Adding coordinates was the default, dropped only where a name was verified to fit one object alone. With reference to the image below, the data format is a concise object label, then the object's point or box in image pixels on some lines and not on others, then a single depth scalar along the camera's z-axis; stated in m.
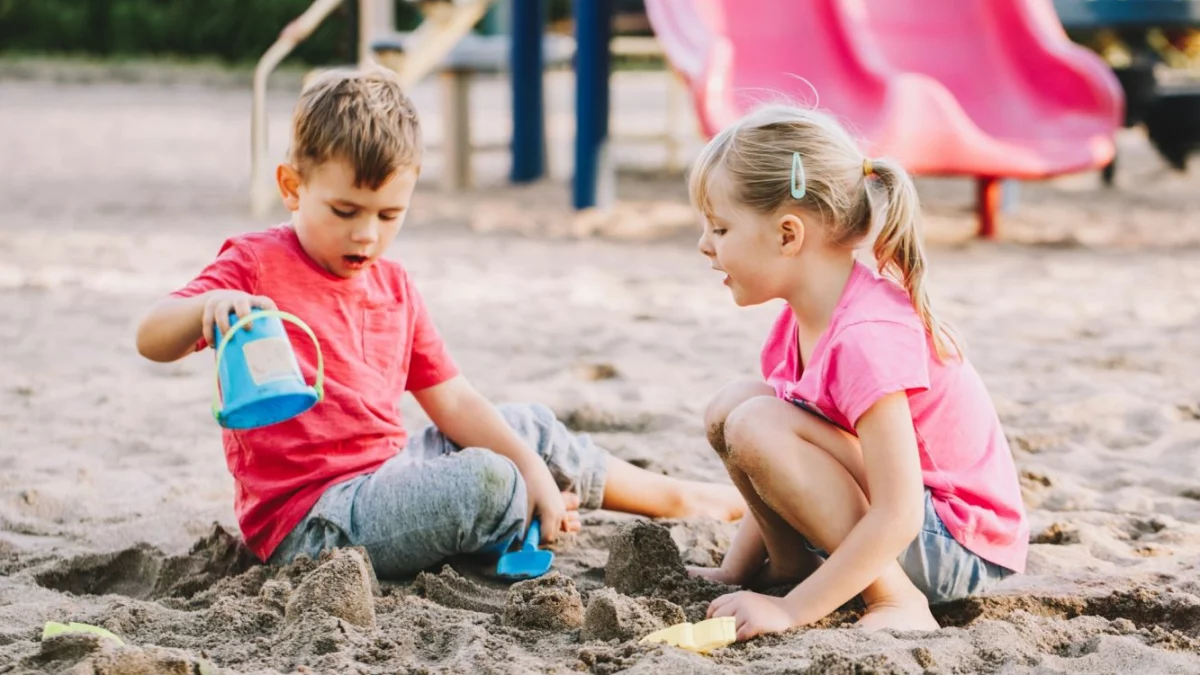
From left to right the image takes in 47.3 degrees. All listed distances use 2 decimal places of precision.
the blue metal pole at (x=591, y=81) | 6.73
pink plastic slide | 5.99
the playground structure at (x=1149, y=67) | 7.91
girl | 1.95
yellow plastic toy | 1.93
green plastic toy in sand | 1.88
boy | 2.19
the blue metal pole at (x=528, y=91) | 8.15
